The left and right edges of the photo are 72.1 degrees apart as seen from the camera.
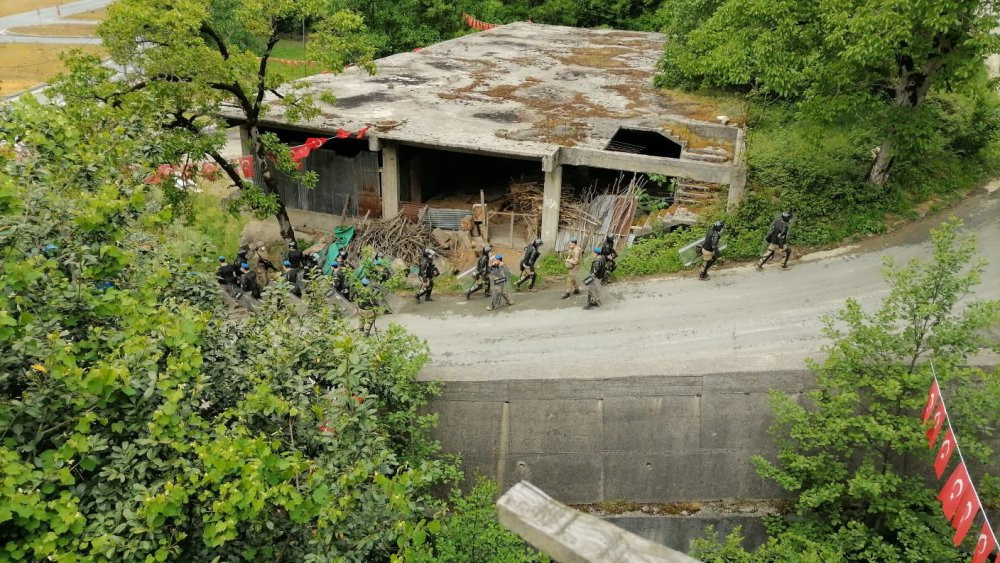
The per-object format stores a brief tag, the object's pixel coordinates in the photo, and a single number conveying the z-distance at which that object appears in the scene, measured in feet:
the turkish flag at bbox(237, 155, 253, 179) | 59.47
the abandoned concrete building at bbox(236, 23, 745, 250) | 57.21
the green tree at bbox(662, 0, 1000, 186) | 39.93
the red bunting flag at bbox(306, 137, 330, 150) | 57.21
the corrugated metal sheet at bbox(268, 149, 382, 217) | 63.62
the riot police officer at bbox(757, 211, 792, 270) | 46.24
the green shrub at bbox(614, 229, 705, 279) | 50.60
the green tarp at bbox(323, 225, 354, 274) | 57.98
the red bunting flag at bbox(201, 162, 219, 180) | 54.93
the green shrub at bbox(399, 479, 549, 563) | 28.17
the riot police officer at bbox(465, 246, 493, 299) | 49.37
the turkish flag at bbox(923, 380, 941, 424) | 26.25
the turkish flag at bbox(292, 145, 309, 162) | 56.24
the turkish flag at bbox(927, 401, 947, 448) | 25.39
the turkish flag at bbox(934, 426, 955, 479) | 24.82
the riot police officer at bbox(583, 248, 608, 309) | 45.91
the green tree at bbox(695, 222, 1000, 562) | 27.50
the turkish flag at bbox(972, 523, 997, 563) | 21.16
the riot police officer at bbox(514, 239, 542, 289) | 49.29
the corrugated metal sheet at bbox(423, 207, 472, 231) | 62.44
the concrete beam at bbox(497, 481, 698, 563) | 11.82
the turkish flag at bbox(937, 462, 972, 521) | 23.09
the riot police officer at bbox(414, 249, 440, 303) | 49.88
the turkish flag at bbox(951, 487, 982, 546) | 22.25
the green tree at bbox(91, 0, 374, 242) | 44.27
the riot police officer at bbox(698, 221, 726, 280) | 46.73
